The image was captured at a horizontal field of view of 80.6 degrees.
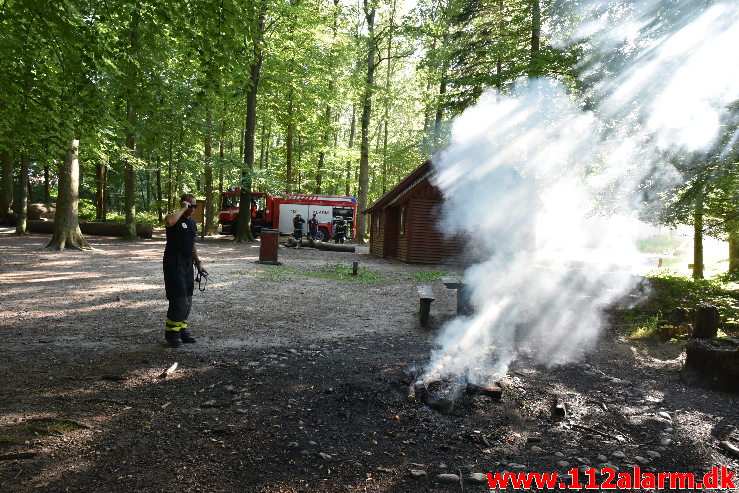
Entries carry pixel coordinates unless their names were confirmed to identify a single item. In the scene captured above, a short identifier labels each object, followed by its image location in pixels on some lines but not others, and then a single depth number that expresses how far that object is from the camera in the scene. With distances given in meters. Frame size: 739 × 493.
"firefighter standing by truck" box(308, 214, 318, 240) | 27.94
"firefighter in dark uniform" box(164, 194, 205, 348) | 5.62
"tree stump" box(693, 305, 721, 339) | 6.09
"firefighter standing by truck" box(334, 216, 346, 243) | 27.86
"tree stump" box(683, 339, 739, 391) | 4.79
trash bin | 15.93
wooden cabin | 17.84
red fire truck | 30.09
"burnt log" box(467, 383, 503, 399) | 4.25
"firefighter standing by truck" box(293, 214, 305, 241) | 25.66
